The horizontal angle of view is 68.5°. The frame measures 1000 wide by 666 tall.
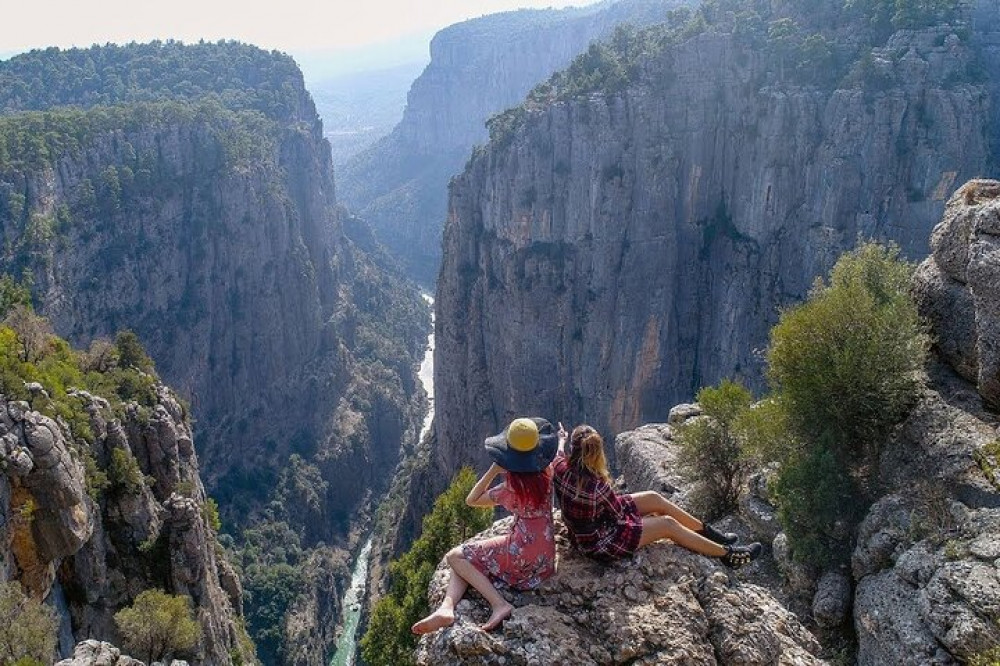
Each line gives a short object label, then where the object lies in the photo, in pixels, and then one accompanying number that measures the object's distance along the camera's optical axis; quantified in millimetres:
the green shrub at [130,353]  34062
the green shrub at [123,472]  24484
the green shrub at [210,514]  30233
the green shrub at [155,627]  20766
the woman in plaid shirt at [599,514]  8094
